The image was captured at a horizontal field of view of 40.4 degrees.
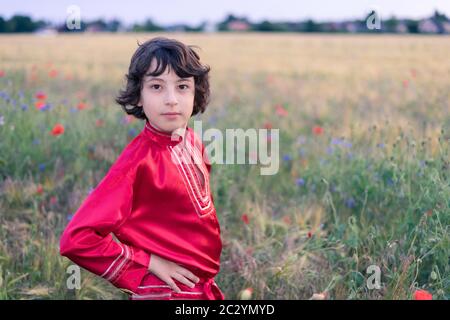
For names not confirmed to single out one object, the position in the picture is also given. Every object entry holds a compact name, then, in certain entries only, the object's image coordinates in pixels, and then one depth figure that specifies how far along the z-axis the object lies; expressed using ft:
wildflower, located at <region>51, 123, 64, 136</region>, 9.39
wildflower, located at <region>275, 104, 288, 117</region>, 12.03
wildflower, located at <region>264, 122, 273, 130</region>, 12.60
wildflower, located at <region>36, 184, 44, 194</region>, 9.20
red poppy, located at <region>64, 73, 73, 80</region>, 17.62
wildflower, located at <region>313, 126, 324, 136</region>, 10.94
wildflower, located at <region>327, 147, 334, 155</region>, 10.50
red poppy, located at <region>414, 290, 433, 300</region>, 5.41
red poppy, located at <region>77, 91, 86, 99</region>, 14.54
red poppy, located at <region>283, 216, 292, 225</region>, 8.80
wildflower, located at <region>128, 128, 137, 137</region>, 11.66
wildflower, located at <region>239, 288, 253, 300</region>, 6.62
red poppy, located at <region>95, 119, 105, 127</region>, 12.01
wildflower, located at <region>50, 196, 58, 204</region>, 9.18
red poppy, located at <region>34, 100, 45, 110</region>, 10.88
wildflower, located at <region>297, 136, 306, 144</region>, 11.84
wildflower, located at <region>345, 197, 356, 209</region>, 8.81
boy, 5.15
